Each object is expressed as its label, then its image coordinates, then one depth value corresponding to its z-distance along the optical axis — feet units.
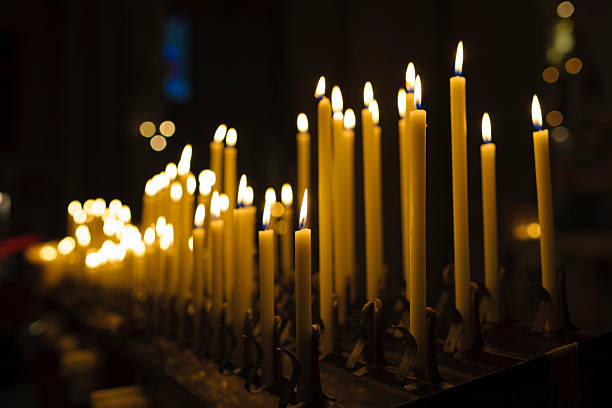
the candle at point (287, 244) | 2.98
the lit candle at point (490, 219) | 2.08
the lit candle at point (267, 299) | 1.80
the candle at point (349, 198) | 2.52
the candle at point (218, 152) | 2.96
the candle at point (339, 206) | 2.34
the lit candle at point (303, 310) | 1.63
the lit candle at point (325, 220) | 2.06
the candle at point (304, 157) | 2.73
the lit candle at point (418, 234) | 1.65
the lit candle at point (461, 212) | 1.84
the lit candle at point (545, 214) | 1.94
